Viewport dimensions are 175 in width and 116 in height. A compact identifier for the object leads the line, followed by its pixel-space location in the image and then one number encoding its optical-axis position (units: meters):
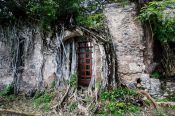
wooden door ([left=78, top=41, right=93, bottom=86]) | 3.85
